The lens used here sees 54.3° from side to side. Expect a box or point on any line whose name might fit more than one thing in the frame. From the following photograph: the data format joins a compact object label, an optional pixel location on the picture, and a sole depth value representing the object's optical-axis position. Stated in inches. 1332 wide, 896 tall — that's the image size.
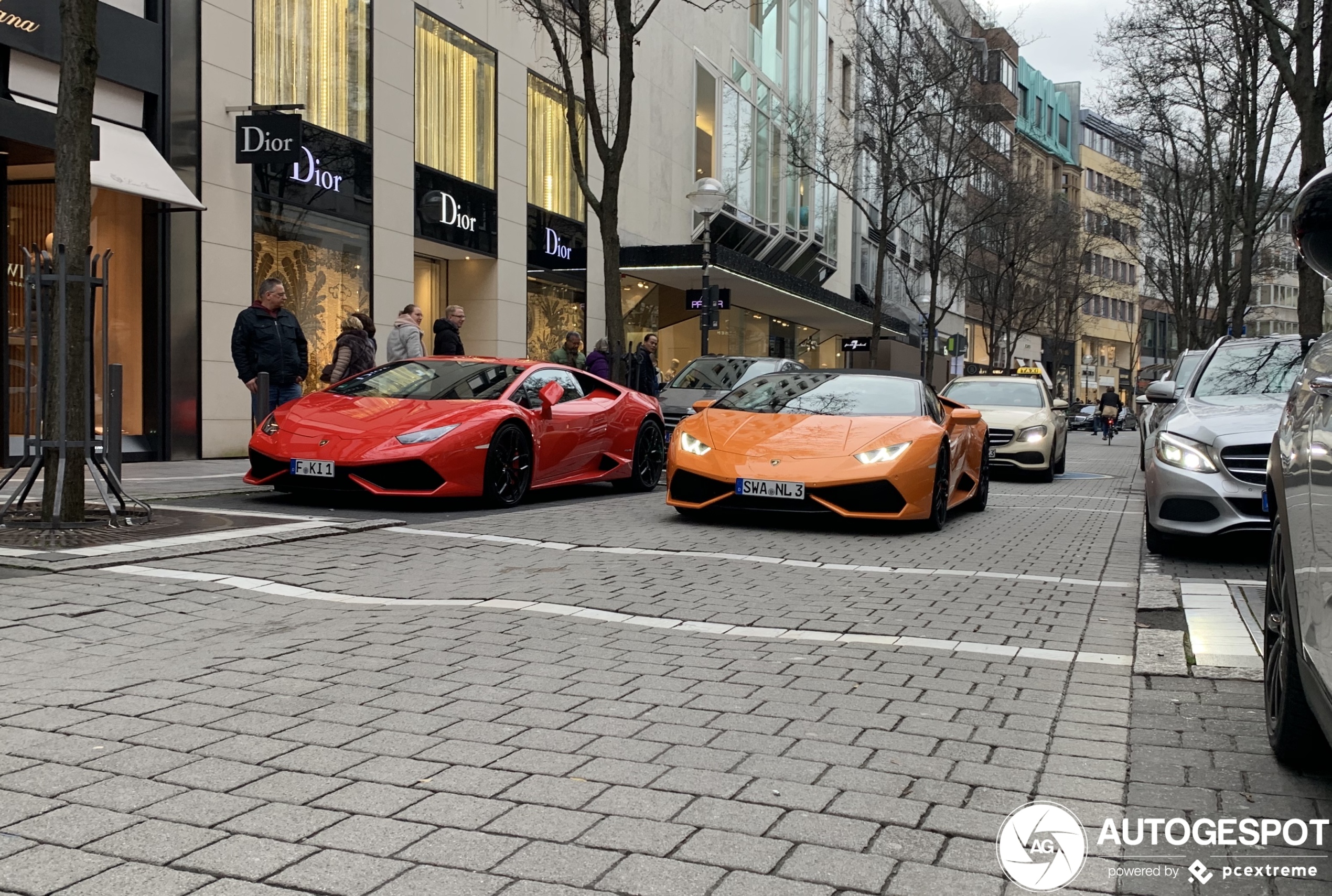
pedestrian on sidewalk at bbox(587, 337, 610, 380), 724.7
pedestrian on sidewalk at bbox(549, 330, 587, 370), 723.4
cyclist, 1498.5
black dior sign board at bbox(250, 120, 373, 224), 690.2
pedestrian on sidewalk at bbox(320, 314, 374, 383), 561.0
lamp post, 850.8
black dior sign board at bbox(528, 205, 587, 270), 1017.5
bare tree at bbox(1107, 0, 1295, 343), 960.9
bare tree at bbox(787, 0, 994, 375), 1189.1
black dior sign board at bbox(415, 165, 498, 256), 850.1
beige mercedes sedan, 670.5
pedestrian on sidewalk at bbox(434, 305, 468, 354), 655.8
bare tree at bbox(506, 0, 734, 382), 693.9
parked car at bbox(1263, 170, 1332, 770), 109.4
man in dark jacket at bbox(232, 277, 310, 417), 498.3
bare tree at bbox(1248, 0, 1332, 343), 668.1
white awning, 551.5
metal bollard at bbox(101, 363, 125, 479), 336.5
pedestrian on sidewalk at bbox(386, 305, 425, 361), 598.5
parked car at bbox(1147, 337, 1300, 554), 309.3
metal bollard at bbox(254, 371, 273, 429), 486.0
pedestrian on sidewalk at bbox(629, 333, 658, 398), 773.3
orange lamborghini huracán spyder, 374.9
